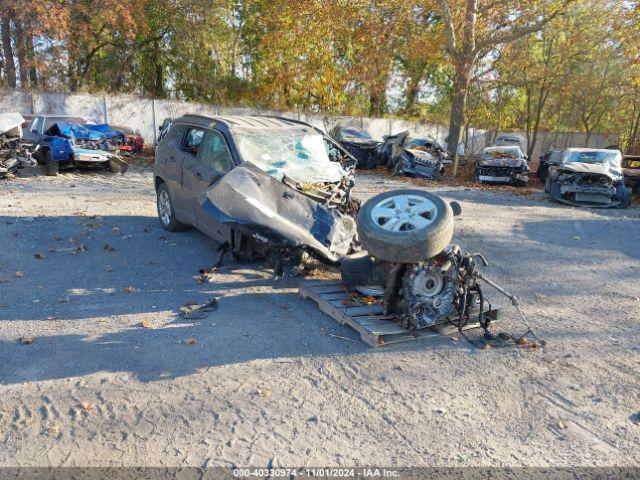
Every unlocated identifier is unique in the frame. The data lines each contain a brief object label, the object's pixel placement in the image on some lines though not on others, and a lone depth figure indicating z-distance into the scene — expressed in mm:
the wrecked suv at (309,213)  4633
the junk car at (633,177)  15188
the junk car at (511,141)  28297
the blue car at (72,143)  14039
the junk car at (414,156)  18750
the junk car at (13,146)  13203
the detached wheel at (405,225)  4402
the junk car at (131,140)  18455
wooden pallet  4645
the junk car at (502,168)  17672
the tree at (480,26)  19797
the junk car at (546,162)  18344
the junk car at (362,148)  21000
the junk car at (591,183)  13406
